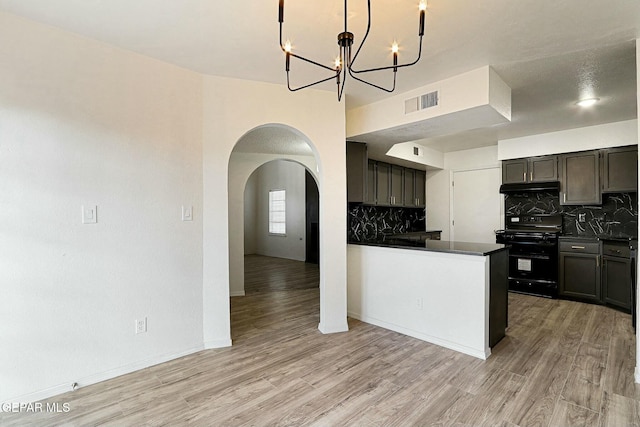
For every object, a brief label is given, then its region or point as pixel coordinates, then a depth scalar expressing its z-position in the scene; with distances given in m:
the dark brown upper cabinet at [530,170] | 4.94
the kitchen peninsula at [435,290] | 2.86
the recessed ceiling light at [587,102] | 3.48
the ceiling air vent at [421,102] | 3.06
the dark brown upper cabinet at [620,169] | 4.24
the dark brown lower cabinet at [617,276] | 3.93
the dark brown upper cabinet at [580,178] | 4.56
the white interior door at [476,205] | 5.77
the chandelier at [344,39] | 1.43
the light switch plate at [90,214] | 2.34
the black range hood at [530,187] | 4.86
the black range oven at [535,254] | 4.71
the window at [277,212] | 9.45
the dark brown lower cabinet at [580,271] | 4.39
